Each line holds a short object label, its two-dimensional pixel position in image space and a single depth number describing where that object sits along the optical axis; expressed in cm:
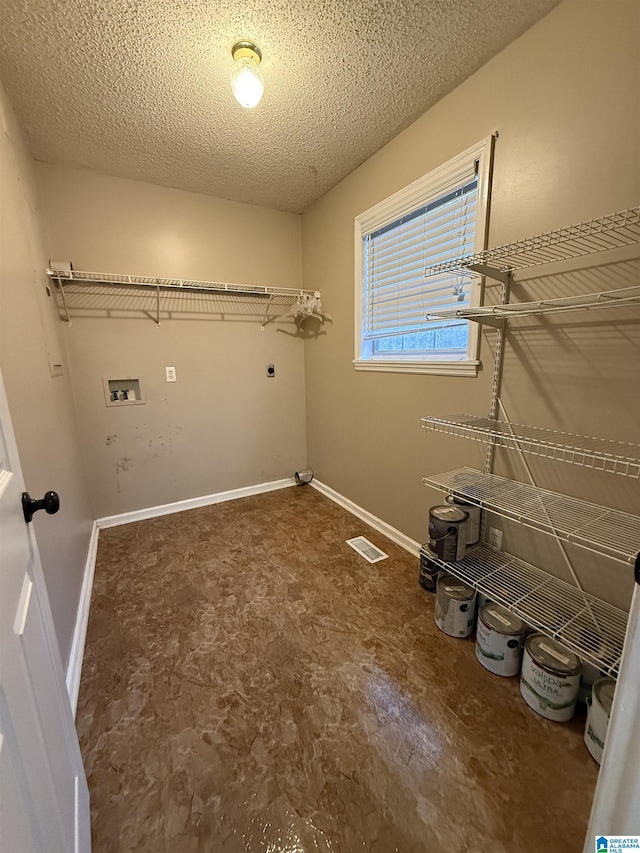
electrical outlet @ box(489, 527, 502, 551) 167
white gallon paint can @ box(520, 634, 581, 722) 119
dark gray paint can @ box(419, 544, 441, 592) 185
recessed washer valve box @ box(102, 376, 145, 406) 255
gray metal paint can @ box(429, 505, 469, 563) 159
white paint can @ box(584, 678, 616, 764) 107
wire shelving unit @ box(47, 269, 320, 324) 229
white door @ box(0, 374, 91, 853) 52
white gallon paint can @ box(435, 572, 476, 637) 155
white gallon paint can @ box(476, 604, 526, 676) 136
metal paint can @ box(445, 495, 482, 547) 166
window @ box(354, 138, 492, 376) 167
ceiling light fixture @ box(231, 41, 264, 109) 135
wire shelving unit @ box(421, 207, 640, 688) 113
